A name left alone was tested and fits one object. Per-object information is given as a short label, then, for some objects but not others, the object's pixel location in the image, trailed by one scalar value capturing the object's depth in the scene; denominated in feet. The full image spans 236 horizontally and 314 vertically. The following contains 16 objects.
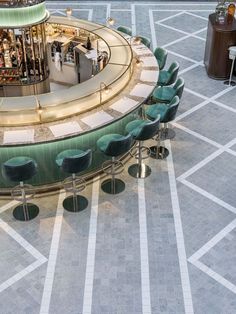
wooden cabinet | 32.50
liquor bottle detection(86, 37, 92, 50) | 29.73
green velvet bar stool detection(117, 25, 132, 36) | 33.07
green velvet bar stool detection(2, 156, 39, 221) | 19.94
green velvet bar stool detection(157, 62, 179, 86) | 27.99
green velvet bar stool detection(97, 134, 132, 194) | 21.45
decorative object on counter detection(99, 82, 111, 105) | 24.01
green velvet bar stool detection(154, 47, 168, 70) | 30.12
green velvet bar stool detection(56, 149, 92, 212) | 20.47
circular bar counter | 21.54
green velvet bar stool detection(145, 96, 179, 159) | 24.07
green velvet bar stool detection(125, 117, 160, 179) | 22.47
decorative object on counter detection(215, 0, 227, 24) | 33.65
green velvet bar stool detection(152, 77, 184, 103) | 26.64
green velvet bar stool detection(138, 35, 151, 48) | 31.83
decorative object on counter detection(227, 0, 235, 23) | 33.19
